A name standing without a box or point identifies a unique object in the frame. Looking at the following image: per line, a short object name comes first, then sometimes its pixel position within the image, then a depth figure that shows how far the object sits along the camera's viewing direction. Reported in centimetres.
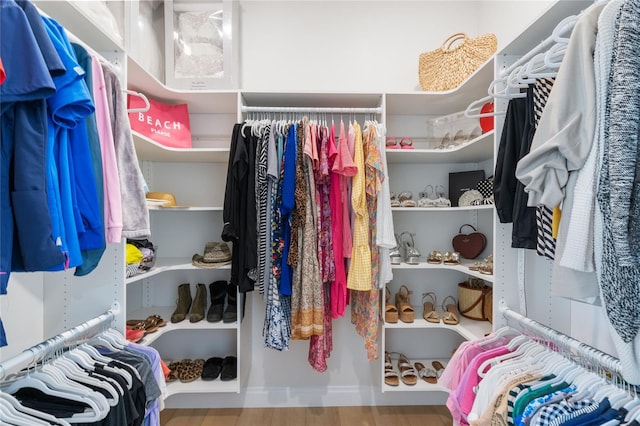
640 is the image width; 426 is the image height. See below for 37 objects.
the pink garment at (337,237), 162
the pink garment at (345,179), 155
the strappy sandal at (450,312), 184
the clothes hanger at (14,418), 75
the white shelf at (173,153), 163
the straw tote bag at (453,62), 170
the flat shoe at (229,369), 186
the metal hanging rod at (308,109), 180
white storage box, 193
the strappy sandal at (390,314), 185
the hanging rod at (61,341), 80
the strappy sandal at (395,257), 189
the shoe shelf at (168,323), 167
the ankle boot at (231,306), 185
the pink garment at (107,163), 93
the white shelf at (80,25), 102
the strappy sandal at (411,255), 192
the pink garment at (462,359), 127
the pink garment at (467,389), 113
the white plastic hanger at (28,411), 77
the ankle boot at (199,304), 186
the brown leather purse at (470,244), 195
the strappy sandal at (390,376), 183
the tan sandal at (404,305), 187
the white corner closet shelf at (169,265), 160
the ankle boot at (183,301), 192
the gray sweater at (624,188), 64
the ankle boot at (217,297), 190
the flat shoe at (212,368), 187
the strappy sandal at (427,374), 187
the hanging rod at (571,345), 83
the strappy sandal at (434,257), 193
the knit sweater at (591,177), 70
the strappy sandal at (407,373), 184
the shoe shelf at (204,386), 178
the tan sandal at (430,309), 189
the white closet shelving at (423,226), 214
